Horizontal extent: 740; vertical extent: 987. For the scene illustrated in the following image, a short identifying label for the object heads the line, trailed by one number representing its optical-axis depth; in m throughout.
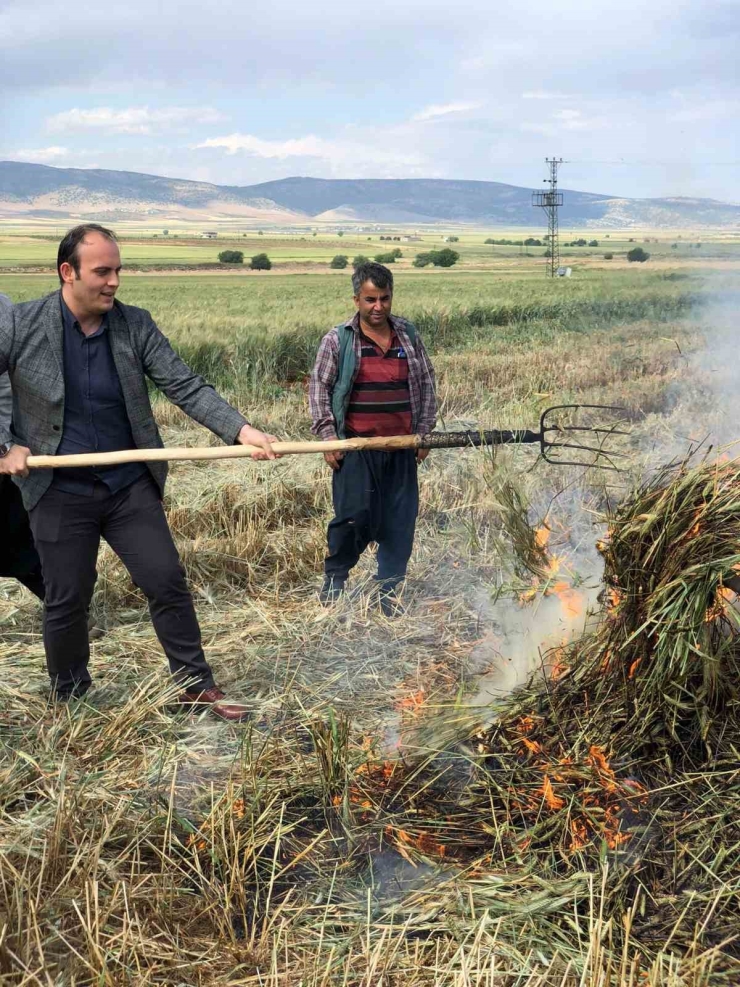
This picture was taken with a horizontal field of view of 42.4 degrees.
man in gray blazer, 3.53
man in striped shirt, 4.75
